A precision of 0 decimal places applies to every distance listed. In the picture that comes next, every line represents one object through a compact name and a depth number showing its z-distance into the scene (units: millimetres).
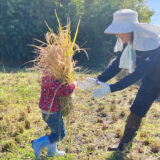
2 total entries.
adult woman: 2416
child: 2166
